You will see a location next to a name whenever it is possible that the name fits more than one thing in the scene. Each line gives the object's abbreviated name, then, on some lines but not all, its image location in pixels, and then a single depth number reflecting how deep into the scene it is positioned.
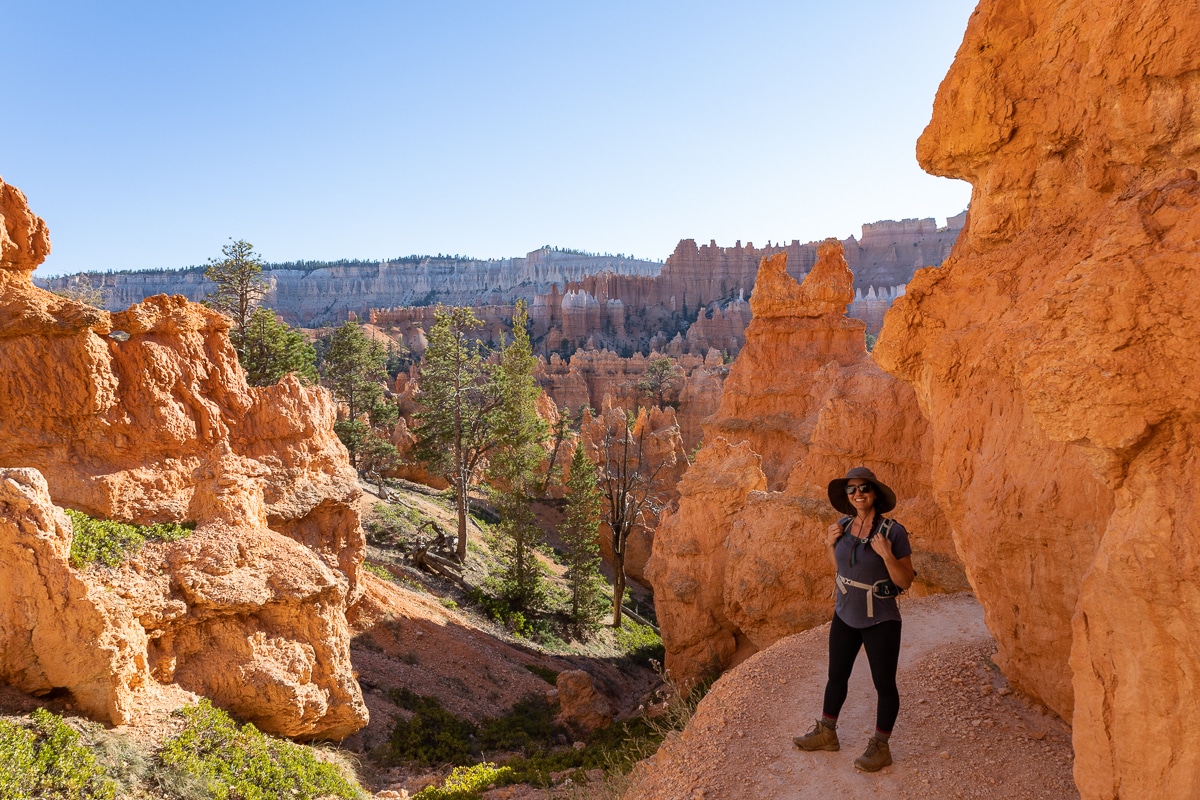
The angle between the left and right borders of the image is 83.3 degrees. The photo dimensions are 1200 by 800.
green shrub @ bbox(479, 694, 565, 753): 11.93
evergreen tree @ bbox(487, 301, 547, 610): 19.56
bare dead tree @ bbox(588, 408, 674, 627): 21.30
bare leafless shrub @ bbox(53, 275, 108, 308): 23.19
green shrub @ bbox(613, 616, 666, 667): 20.34
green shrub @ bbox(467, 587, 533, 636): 18.38
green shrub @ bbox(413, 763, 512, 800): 8.49
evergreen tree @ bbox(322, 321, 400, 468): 28.59
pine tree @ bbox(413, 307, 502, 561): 22.02
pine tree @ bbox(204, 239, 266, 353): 21.11
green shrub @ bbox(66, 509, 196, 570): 7.41
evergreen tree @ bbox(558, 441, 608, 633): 19.66
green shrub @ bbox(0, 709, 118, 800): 5.88
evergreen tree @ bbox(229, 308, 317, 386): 21.25
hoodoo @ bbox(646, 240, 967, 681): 11.05
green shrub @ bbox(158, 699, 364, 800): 7.10
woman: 4.46
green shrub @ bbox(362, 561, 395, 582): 16.61
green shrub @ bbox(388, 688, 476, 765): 10.55
